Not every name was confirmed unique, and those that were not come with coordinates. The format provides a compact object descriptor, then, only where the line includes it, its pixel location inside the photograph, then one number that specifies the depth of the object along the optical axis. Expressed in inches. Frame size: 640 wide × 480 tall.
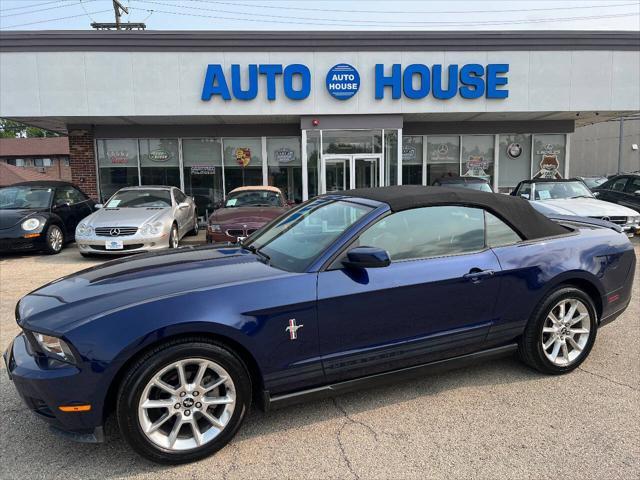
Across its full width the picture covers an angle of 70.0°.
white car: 359.3
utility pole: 1033.5
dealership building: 487.2
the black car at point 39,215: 355.9
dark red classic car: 319.9
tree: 2591.0
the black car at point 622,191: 458.9
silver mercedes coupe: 341.7
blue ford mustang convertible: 97.0
